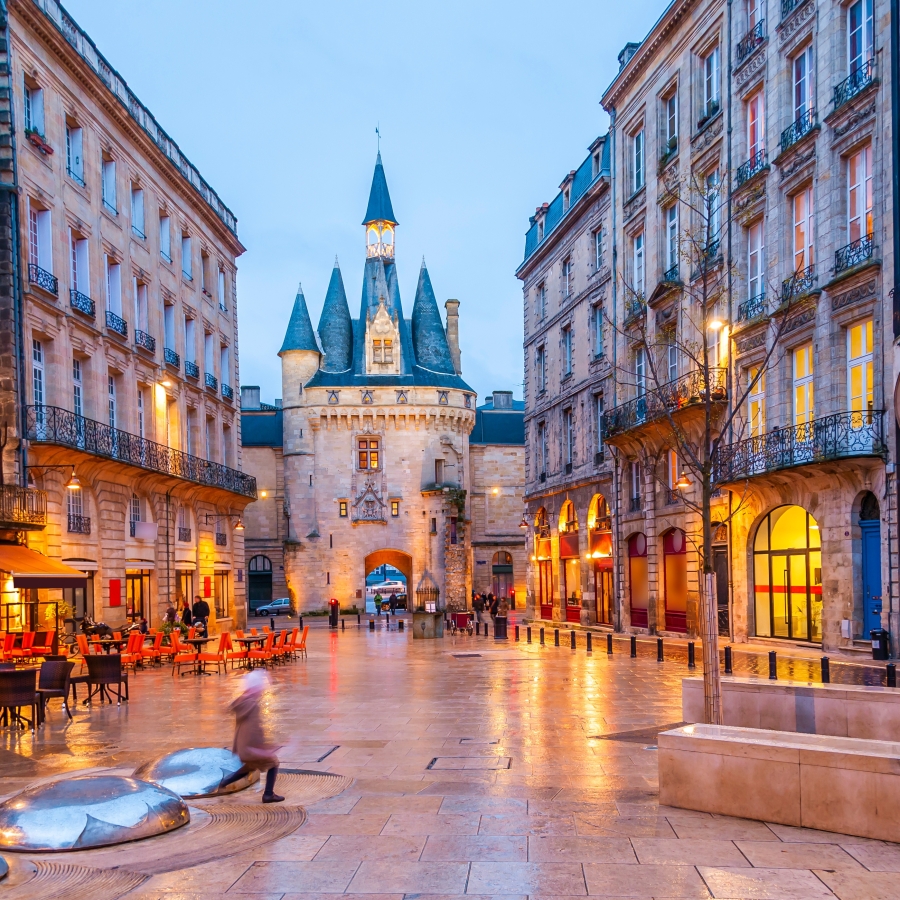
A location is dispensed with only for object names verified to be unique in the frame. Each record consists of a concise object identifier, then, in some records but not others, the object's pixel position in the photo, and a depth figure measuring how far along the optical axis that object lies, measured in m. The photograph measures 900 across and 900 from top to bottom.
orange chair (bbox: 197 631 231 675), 21.88
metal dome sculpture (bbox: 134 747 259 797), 9.20
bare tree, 25.00
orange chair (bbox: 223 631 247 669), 22.45
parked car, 61.09
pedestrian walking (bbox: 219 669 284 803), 8.80
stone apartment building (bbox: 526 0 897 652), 21.36
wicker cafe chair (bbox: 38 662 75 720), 14.60
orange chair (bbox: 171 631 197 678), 21.50
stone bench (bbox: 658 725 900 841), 7.43
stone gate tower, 61.06
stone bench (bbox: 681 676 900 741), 10.26
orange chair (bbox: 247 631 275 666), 22.76
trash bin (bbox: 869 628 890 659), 20.27
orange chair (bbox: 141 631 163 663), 22.92
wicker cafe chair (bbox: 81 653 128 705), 16.14
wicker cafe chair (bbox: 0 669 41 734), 13.53
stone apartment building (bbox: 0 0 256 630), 24.53
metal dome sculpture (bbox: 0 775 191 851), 7.50
